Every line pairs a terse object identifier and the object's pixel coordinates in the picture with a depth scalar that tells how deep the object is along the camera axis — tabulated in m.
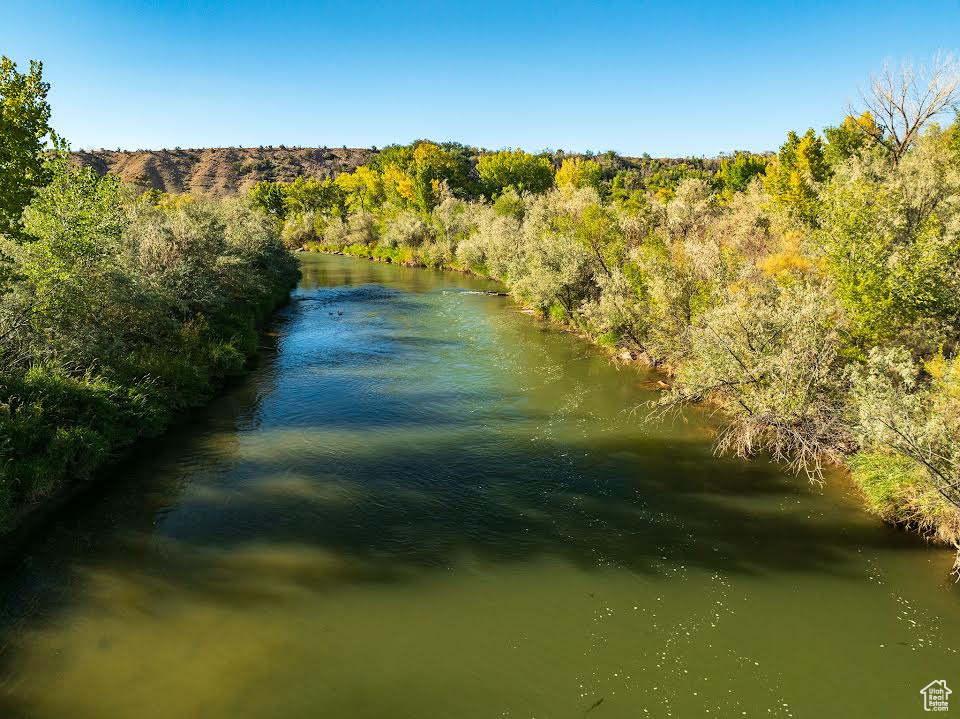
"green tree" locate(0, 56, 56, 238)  13.33
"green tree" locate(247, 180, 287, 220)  109.14
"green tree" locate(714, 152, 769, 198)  75.38
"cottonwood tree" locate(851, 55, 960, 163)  28.63
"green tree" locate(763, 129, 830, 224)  34.64
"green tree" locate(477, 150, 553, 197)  88.88
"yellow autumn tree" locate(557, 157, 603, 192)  80.25
